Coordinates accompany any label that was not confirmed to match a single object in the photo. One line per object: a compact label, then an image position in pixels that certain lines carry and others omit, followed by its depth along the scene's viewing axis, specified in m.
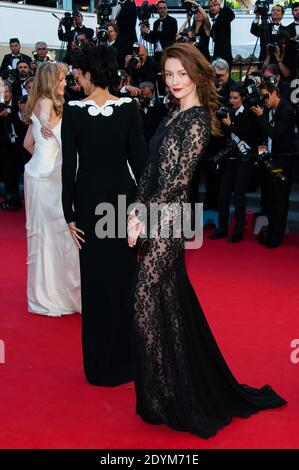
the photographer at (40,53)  11.63
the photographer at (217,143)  8.52
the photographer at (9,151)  10.08
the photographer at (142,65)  10.23
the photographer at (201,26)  10.60
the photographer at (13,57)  12.27
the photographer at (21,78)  10.93
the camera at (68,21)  12.11
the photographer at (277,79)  8.28
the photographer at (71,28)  12.10
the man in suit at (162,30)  11.08
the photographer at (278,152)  7.65
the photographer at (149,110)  9.06
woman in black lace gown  3.31
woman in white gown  5.50
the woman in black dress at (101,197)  4.01
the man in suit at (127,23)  11.66
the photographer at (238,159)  8.00
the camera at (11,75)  10.92
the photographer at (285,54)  9.39
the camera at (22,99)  9.49
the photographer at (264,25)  10.62
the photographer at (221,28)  10.66
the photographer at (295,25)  9.84
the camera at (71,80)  9.05
